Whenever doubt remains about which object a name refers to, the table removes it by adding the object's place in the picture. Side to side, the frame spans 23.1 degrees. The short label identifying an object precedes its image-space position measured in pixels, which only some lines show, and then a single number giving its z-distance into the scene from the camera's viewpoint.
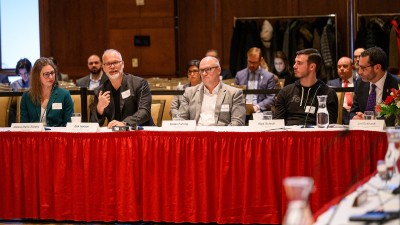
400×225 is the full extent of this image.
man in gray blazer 7.38
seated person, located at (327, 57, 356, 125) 9.74
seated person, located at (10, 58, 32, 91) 11.85
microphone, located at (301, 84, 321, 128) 6.99
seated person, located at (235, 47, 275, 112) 10.55
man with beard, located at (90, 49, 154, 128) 7.60
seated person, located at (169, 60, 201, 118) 9.62
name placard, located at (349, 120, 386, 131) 6.24
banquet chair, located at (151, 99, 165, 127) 8.24
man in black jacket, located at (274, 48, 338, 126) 7.35
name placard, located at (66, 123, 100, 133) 6.73
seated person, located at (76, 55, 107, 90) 11.50
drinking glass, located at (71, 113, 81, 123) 6.90
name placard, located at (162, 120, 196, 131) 6.59
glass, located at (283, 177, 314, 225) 2.63
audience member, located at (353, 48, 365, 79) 9.47
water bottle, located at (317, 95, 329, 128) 6.53
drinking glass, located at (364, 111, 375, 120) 6.44
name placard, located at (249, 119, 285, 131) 6.53
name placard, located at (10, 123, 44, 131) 6.88
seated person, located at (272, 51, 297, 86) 12.67
